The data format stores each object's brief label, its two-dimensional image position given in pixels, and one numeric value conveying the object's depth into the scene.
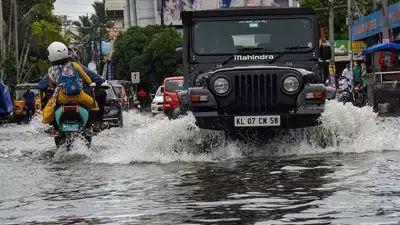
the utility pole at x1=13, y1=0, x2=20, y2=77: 59.06
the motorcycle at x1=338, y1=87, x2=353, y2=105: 31.47
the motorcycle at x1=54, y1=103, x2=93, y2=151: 13.73
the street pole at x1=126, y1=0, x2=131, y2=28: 121.62
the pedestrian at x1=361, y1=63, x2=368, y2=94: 31.53
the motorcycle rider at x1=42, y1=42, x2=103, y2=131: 13.68
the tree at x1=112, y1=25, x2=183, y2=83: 67.94
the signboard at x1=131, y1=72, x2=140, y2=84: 65.38
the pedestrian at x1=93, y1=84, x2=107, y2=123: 14.38
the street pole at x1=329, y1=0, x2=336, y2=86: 51.91
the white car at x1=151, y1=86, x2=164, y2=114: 36.81
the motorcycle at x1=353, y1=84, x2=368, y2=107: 31.22
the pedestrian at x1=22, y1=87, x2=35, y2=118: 41.16
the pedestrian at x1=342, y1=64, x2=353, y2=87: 35.77
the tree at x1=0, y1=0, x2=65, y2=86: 57.25
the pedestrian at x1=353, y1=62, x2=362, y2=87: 36.31
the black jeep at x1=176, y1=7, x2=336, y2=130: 12.07
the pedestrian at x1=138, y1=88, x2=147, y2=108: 63.62
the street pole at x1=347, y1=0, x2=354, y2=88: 52.31
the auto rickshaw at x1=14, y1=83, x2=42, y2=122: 39.94
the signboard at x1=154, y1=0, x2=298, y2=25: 93.56
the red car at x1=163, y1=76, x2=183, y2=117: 29.94
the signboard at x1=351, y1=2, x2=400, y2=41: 40.75
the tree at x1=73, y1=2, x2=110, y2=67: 128.38
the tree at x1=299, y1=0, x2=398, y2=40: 75.65
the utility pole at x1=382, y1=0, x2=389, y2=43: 38.03
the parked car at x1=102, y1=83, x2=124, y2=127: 24.59
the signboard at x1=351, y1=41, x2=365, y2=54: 61.86
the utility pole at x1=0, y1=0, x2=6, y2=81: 57.69
